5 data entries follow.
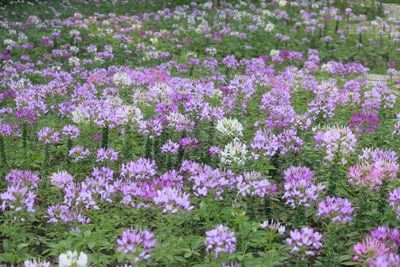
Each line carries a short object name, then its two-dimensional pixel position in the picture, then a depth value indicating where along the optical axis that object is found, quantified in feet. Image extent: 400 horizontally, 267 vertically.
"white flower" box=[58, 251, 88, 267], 10.34
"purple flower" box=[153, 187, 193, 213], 12.14
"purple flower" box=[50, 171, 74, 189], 14.60
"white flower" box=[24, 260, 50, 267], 10.66
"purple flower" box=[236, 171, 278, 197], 13.62
